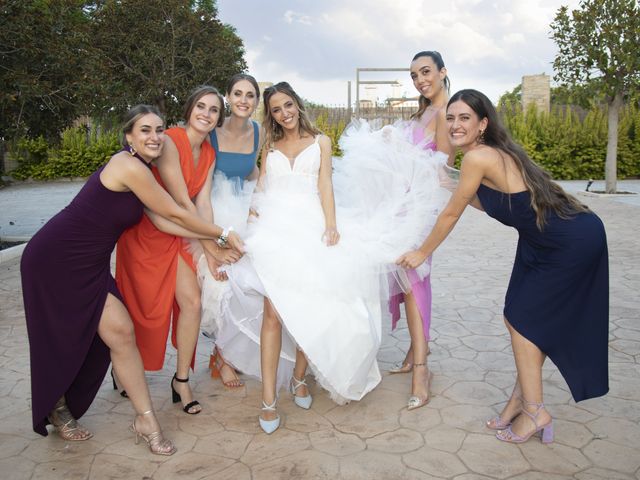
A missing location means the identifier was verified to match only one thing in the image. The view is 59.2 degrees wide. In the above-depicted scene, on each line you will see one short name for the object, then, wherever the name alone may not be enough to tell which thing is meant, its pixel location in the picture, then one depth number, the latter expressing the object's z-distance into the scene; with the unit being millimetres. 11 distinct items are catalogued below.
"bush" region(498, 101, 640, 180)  17906
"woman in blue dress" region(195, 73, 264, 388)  3391
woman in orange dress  3256
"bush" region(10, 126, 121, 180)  20125
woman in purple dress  2797
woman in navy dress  2742
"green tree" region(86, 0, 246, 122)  14375
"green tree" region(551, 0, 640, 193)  11781
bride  2971
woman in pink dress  3500
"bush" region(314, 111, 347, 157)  19114
